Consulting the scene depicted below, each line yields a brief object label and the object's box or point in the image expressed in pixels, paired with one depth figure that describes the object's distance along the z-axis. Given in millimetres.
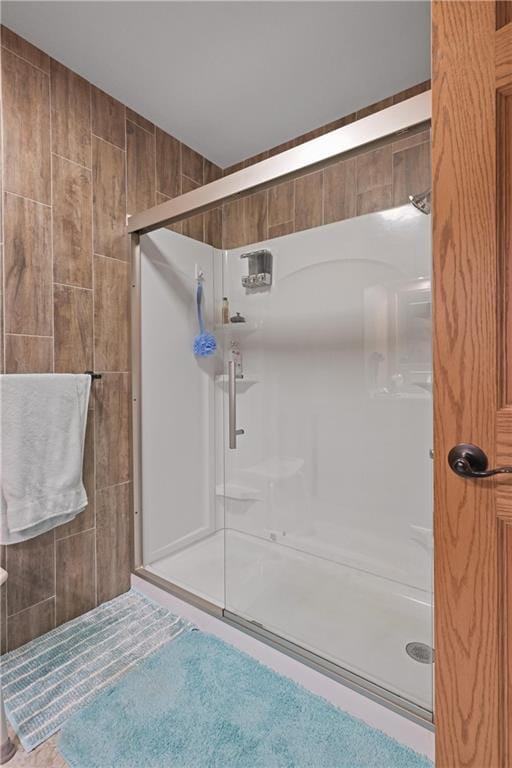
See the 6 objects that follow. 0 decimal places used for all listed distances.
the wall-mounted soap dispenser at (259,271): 2076
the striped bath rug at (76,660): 1201
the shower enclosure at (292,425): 1711
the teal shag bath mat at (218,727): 1055
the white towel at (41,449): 1413
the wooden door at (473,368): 720
